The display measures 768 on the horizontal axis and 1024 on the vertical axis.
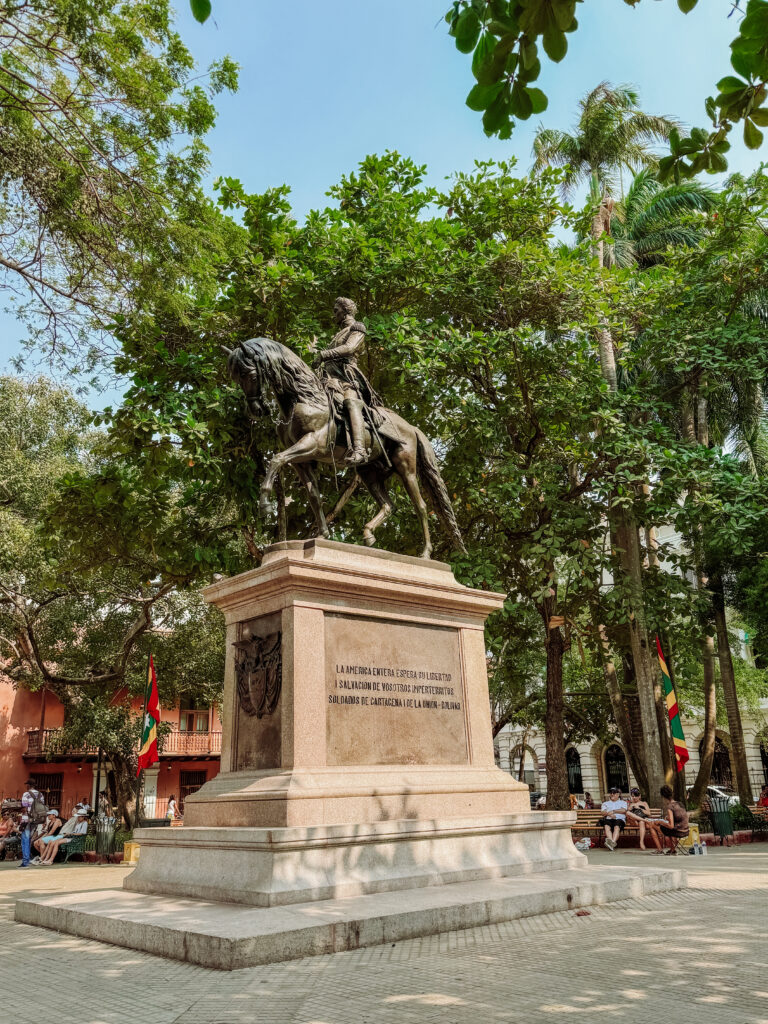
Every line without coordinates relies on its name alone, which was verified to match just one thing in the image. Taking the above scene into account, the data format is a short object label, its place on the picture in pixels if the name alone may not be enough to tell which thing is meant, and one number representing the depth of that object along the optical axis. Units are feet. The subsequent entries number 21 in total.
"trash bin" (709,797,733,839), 59.16
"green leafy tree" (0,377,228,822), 71.41
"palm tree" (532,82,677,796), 76.59
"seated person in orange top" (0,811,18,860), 78.33
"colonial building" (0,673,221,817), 118.52
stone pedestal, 22.20
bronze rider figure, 30.86
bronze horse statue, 28.37
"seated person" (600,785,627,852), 55.21
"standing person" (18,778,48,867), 63.98
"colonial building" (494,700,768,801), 126.52
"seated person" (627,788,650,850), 52.95
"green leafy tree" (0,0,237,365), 29.55
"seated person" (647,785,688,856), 47.83
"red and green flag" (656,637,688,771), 58.44
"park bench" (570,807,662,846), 57.82
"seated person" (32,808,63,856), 66.26
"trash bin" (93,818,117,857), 63.31
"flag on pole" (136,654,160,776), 63.21
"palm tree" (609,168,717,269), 84.28
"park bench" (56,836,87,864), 65.98
